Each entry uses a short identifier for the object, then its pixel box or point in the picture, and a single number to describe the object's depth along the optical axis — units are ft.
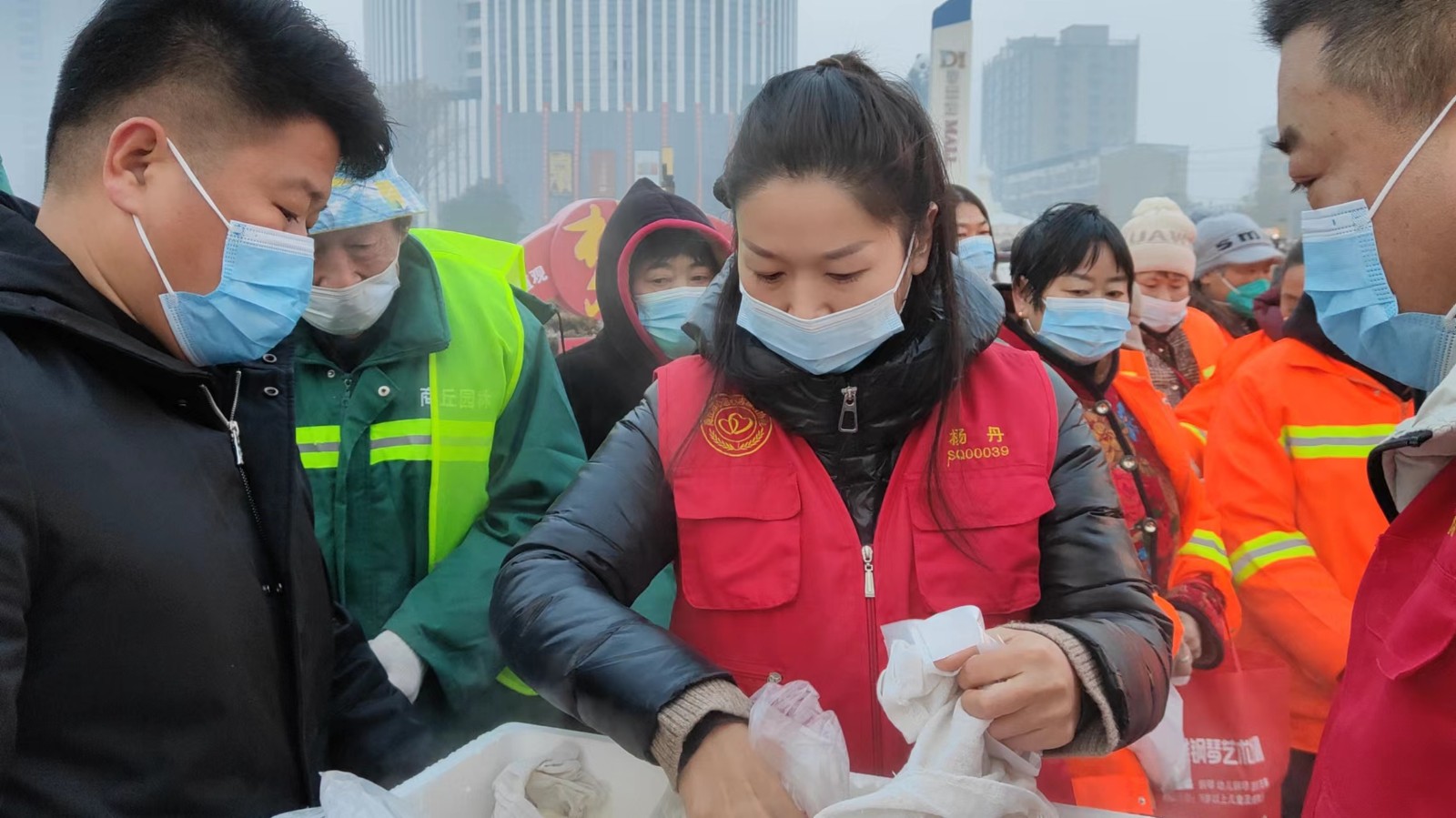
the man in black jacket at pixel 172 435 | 3.79
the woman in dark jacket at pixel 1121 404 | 9.22
